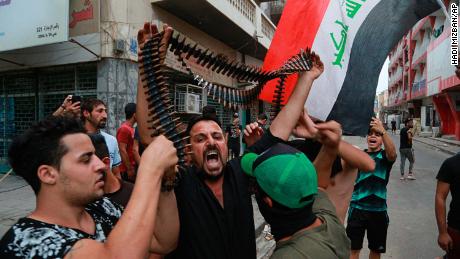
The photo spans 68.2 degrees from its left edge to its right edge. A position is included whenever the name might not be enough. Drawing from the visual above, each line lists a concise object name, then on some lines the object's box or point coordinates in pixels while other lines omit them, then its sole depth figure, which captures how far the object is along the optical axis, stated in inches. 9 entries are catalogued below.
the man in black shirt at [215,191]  69.2
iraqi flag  114.4
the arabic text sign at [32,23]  291.4
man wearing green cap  55.3
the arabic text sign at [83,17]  309.7
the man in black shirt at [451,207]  110.6
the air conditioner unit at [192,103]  375.6
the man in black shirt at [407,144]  389.7
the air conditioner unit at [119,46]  307.0
